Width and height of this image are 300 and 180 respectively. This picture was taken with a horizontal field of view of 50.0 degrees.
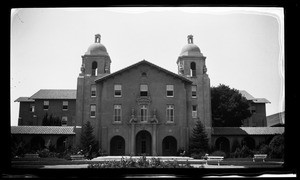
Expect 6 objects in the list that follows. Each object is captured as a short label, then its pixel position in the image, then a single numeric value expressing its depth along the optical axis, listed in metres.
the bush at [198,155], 26.61
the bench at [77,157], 24.37
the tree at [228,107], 39.91
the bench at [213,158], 22.15
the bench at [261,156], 23.26
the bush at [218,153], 26.58
